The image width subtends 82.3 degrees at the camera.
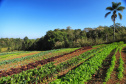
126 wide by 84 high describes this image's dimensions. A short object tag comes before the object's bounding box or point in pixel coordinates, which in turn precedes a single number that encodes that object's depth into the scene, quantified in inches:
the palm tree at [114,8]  721.6
